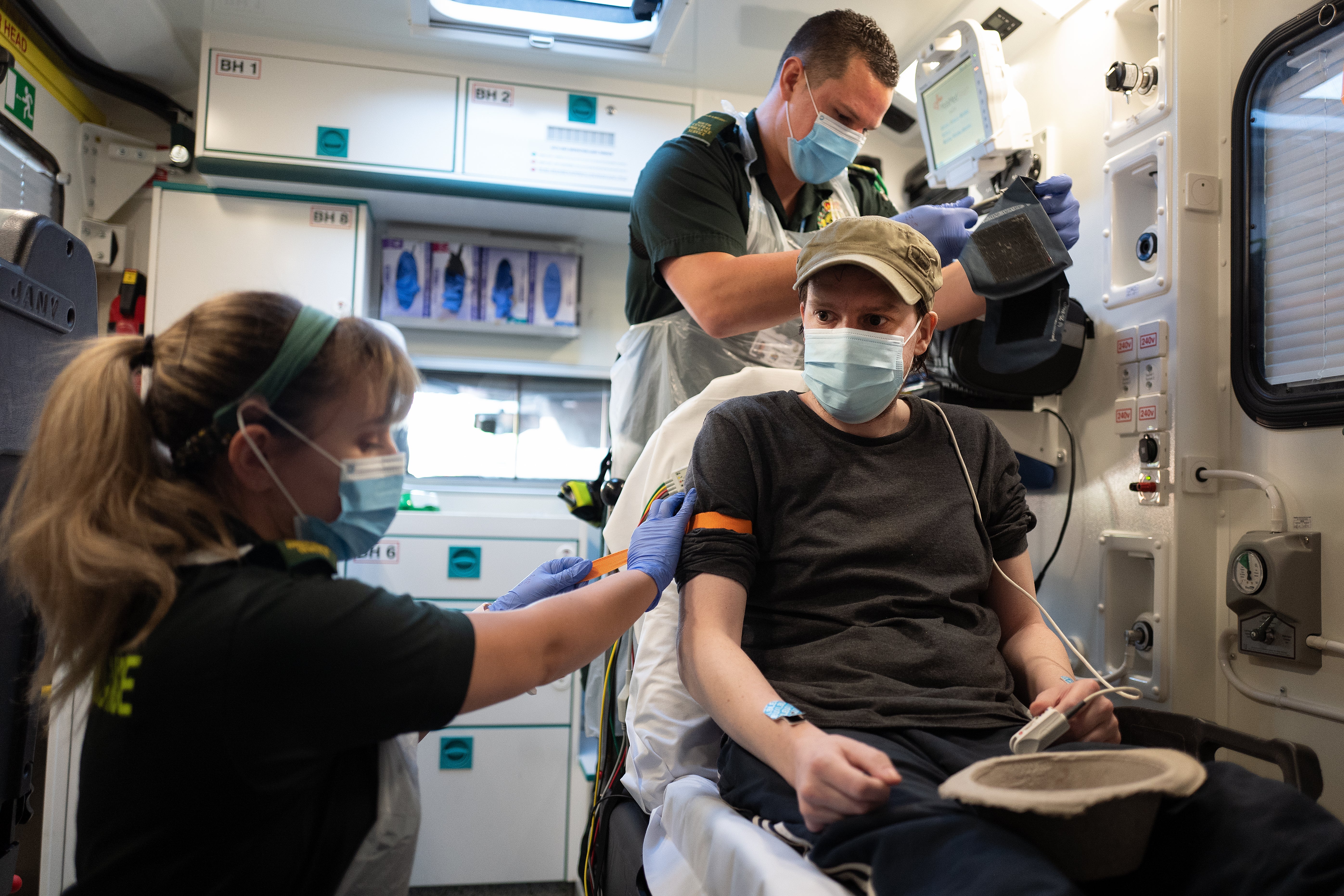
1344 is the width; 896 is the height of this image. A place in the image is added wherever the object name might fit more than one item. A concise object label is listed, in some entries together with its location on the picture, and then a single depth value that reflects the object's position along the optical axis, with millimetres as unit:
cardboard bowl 857
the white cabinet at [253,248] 3551
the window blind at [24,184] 3039
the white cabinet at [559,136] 3596
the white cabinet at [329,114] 3441
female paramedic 840
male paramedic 1882
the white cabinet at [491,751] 3217
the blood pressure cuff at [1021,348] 1989
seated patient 981
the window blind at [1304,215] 1910
